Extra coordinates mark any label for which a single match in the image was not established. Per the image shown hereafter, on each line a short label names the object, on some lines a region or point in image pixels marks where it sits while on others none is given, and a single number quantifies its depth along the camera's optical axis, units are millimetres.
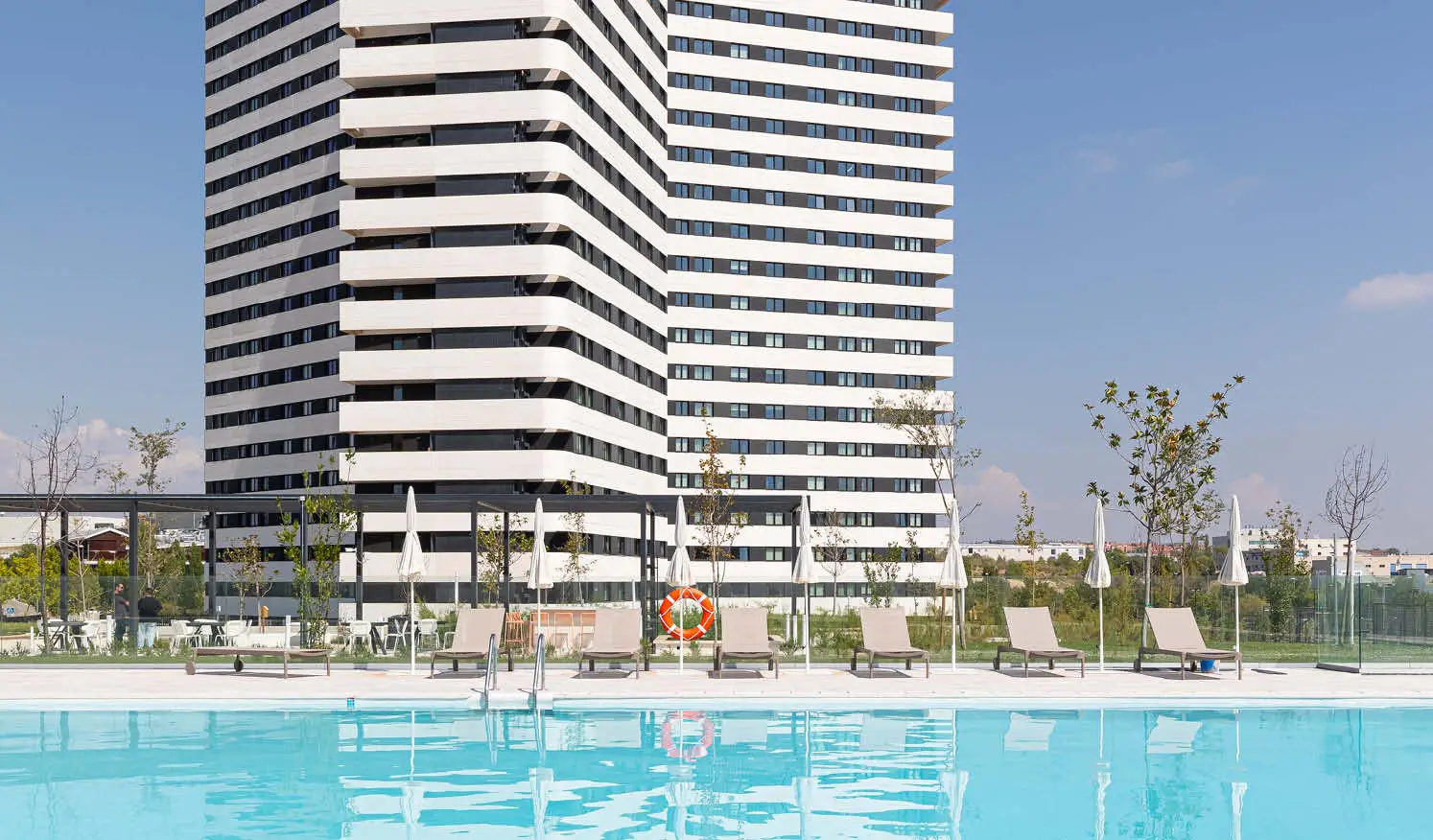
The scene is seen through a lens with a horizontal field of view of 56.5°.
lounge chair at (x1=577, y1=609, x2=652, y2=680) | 20797
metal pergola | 26453
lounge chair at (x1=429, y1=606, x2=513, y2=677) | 20703
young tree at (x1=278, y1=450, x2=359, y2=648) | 23297
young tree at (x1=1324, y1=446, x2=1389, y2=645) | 46406
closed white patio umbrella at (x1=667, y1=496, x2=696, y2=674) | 20797
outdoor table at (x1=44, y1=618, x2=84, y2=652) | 23766
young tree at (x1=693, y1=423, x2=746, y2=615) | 34288
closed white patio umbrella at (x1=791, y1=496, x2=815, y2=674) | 21062
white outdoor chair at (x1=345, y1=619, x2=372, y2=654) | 23656
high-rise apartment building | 53625
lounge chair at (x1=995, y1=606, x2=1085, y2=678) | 21422
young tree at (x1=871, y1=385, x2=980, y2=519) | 53856
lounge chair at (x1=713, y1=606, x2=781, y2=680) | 21000
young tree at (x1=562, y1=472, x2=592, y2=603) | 46438
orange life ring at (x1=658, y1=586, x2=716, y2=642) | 21406
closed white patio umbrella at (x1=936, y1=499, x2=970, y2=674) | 21406
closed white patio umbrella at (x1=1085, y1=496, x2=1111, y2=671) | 21391
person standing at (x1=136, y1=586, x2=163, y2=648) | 23562
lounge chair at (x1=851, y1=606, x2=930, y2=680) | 21047
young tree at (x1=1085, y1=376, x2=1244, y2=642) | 27641
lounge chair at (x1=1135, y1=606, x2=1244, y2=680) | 20984
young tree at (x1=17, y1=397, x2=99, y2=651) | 38178
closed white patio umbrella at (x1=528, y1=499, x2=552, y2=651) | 21203
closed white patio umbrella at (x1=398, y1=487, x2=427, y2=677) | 20969
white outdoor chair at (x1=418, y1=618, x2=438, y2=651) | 22688
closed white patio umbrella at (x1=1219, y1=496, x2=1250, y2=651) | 21172
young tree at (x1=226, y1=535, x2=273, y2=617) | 42078
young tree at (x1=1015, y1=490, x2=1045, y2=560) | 45031
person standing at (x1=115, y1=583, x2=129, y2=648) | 23625
